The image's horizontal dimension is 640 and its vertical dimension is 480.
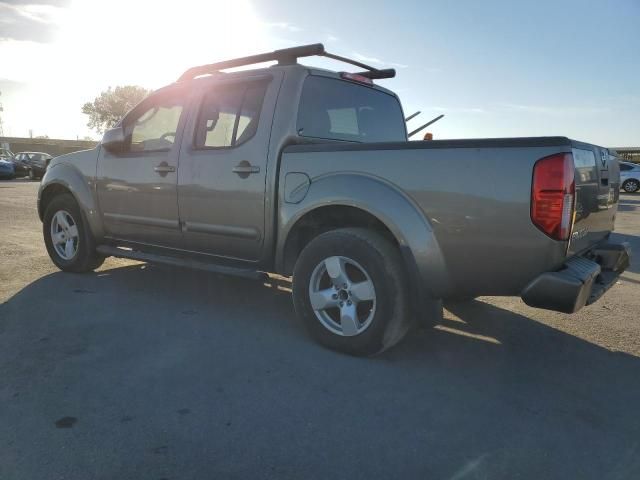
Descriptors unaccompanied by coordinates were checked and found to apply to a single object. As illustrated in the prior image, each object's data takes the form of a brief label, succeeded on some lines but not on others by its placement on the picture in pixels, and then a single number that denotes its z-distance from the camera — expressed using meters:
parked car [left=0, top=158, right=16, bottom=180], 23.92
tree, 66.93
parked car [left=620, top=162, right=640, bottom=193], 24.22
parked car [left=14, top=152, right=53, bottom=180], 25.91
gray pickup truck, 2.75
